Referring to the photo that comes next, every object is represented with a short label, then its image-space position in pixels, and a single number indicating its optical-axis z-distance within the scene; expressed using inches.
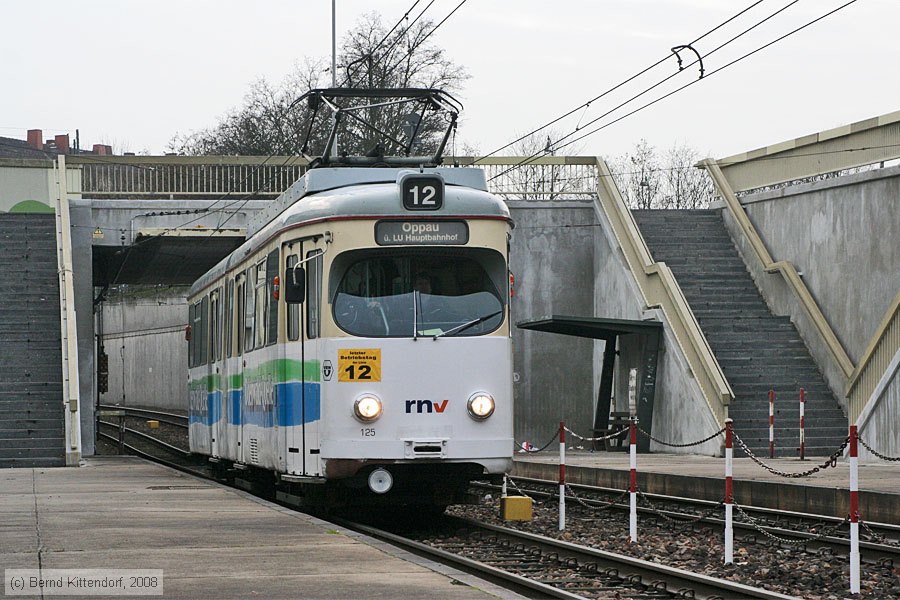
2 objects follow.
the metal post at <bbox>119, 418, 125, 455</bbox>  1487.8
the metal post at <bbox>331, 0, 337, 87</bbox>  1638.8
